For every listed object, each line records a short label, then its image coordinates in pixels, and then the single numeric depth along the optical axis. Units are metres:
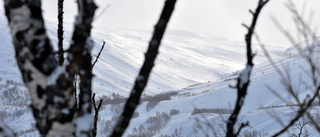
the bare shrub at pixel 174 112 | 137.02
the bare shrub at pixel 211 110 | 114.87
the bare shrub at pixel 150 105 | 161.99
